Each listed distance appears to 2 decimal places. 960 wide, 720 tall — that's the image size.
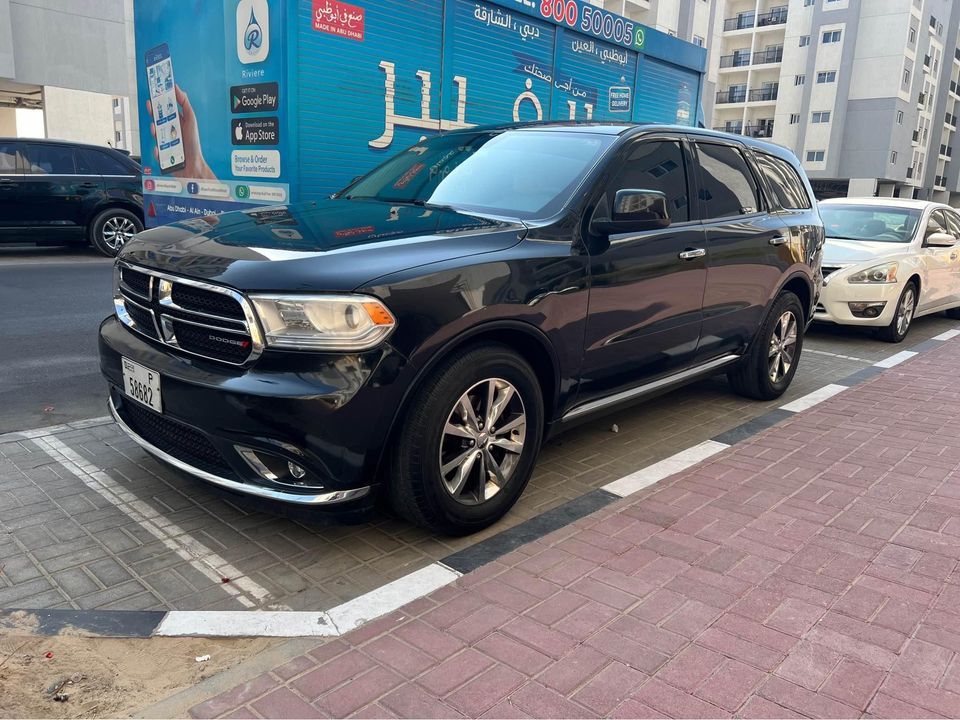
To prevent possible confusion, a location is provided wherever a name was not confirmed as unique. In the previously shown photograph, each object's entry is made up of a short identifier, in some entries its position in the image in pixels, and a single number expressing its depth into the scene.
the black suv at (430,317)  2.80
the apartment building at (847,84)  45.62
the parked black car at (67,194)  11.05
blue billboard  5.14
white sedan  8.16
